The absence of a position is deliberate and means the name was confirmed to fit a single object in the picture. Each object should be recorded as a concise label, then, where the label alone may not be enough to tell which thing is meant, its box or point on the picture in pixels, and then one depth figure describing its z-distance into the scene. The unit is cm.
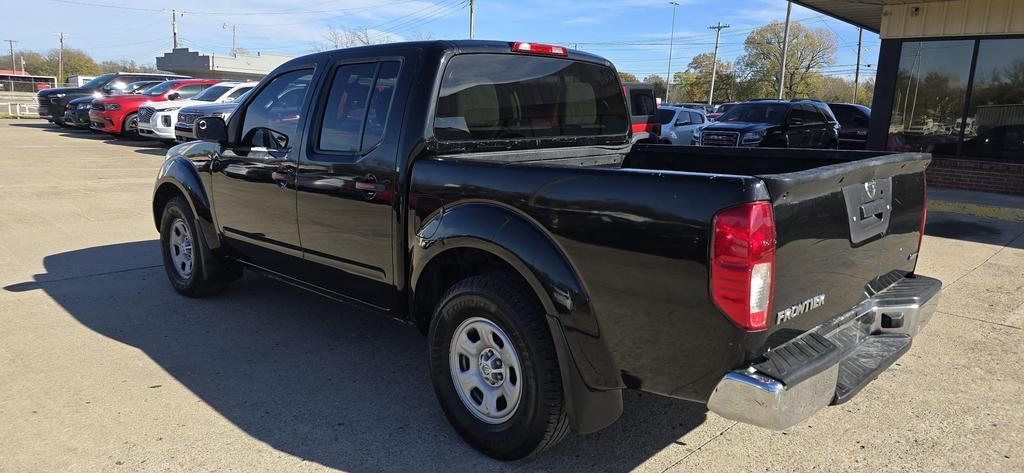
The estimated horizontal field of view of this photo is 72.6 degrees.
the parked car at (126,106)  1908
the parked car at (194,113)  1417
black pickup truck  243
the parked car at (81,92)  2272
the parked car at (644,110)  1553
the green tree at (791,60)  8062
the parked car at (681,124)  1768
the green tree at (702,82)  9095
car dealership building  1185
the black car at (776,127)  1522
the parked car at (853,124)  1945
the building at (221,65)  6341
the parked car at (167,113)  1683
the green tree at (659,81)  10982
